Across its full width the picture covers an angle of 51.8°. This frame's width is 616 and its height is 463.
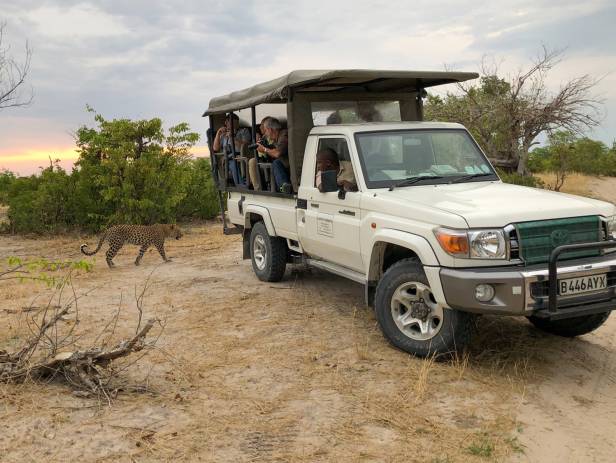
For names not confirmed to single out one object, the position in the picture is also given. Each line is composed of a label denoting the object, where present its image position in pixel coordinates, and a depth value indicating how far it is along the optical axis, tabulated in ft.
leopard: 32.63
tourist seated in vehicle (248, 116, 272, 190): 26.34
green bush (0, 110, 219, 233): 44.52
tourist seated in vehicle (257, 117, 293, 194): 24.64
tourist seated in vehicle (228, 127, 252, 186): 28.04
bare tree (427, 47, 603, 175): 63.93
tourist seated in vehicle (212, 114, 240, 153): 29.30
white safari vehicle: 15.01
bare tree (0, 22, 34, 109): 42.45
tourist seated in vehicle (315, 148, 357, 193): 19.98
